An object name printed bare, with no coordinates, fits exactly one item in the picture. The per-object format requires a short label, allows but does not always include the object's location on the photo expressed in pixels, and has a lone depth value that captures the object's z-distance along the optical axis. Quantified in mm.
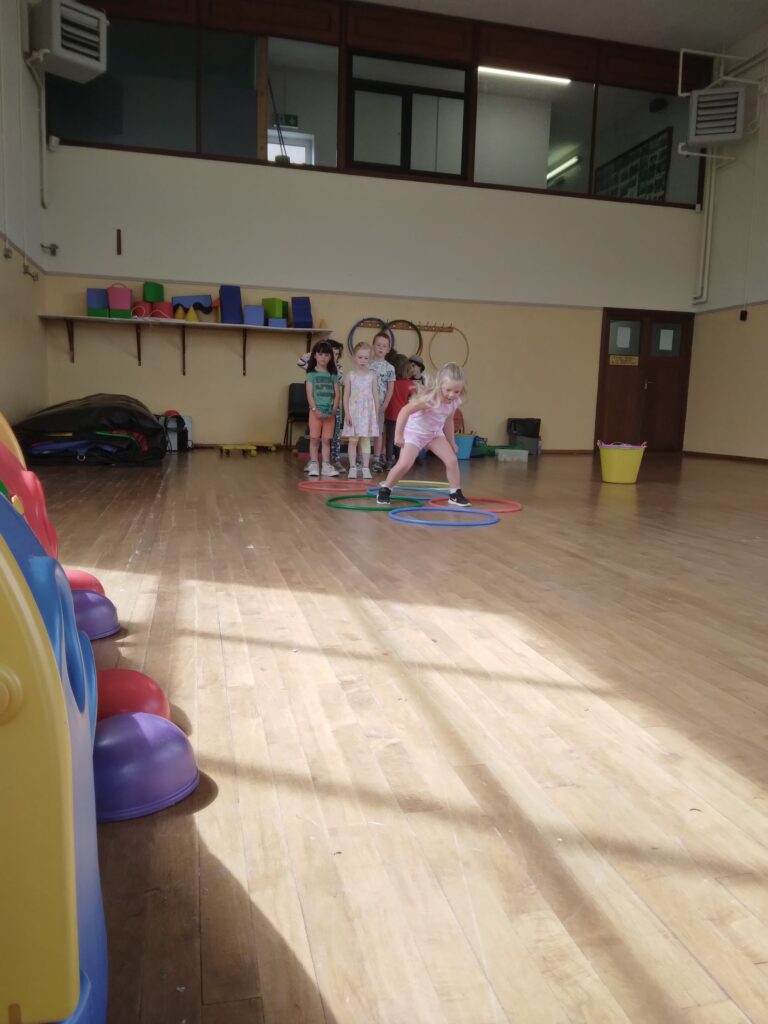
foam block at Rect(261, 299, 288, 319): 9188
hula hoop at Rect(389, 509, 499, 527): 4290
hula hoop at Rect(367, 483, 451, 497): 5885
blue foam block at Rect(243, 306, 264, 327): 9055
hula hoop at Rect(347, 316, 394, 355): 9652
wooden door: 10836
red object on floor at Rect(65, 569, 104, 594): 2376
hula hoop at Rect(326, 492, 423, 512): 4727
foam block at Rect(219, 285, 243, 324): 9047
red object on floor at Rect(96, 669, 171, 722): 1514
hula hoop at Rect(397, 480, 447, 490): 6242
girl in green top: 6527
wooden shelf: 8555
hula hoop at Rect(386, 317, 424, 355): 9797
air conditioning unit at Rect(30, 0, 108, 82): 7387
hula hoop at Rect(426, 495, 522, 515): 4844
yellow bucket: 6609
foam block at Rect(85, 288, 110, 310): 8648
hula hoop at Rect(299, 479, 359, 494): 5707
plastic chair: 9320
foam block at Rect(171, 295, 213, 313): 8844
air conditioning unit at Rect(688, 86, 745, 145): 9609
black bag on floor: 6836
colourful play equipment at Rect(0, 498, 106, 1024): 720
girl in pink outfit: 4980
